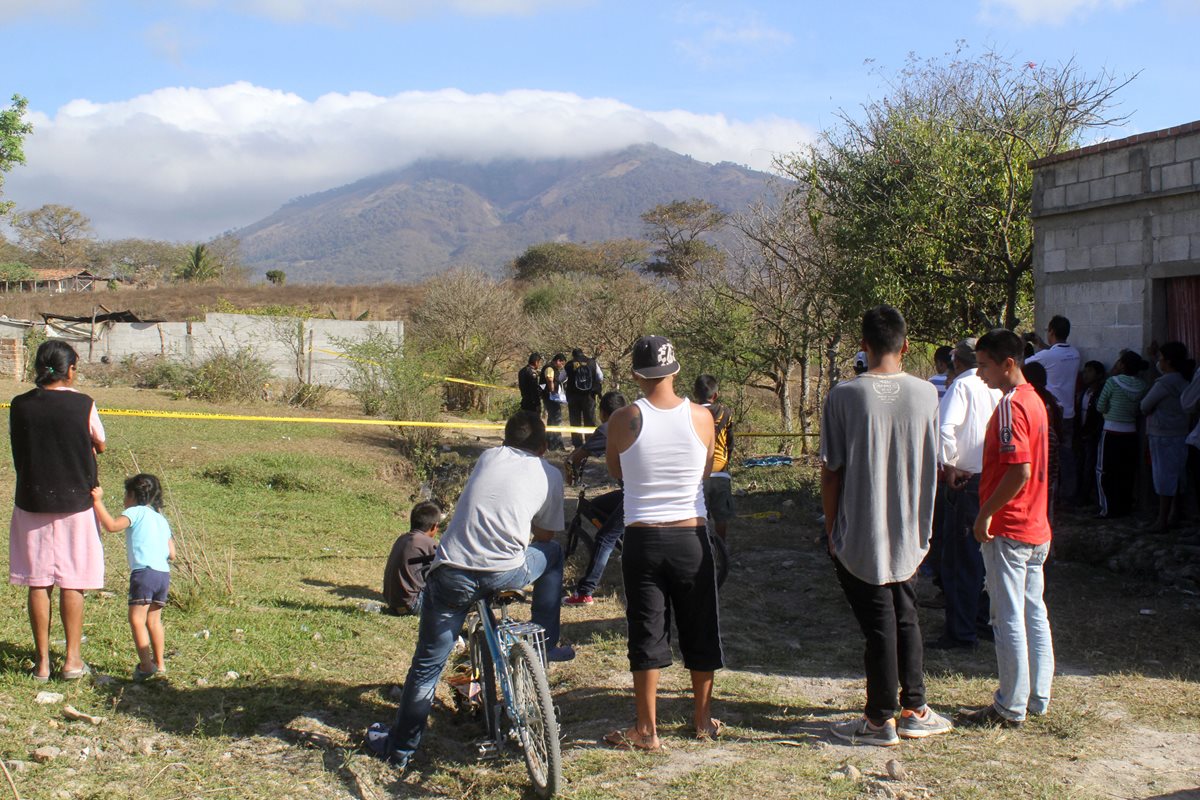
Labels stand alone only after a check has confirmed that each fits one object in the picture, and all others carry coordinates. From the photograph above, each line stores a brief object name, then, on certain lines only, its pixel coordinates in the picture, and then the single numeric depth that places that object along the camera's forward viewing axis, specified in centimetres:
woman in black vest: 508
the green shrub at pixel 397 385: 1608
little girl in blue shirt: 539
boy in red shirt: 462
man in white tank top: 440
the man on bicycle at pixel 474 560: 450
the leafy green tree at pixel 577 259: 5900
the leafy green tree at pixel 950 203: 1305
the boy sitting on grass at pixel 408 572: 721
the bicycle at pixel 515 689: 418
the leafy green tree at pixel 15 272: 5559
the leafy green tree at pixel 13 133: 2553
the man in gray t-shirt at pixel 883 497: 437
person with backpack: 1658
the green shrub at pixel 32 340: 2202
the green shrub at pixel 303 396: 1942
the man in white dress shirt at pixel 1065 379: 1000
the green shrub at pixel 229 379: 1891
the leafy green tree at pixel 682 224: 5103
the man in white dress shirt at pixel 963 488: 603
